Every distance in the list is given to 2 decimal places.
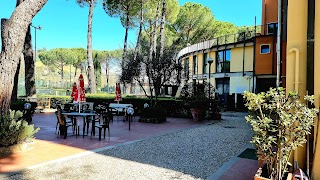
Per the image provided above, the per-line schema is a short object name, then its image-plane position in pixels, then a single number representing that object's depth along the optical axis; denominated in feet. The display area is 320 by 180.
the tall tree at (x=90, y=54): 65.05
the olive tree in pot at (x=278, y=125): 9.83
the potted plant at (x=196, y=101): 40.37
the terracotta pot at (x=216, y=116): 42.88
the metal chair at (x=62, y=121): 25.03
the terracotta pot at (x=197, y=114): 40.29
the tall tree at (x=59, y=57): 158.10
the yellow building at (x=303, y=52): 11.51
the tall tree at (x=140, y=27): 81.46
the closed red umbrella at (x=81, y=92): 29.14
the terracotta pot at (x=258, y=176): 10.26
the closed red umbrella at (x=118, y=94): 41.91
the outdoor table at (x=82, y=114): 25.91
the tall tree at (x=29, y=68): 51.01
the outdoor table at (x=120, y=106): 40.40
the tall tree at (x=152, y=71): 42.03
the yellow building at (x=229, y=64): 61.62
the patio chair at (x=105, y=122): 24.72
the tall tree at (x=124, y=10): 81.38
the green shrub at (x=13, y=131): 18.45
